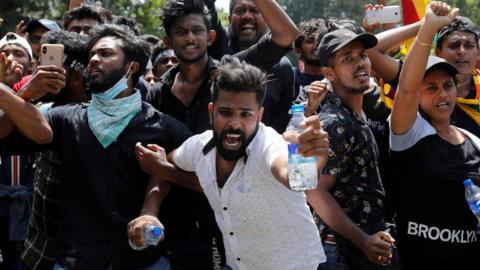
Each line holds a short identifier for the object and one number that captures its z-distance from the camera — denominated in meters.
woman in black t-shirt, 4.38
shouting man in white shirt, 3.83
